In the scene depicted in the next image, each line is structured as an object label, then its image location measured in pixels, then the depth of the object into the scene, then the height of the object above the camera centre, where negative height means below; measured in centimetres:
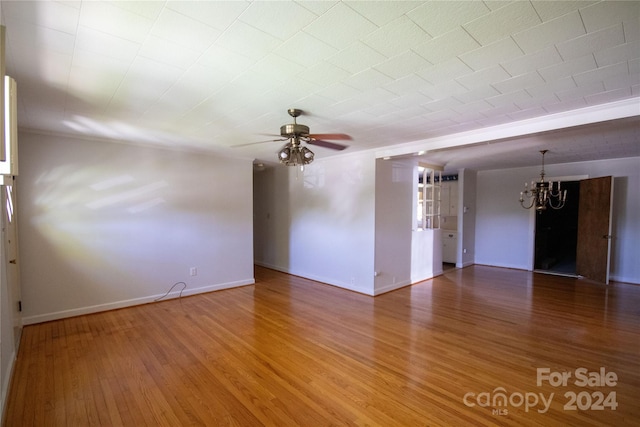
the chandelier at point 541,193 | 537 +12
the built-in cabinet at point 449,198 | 729 +5
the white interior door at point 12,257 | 262 -55
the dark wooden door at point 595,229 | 546 -59
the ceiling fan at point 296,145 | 260 +50
